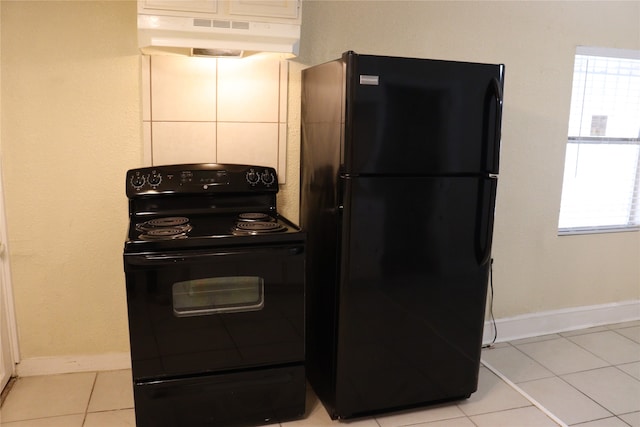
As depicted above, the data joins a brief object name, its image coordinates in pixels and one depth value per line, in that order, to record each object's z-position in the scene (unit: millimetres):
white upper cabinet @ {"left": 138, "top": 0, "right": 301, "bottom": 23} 1897
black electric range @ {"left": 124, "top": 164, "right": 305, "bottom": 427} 1866
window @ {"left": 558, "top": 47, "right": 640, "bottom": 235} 3074
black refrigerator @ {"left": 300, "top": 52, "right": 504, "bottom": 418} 1982
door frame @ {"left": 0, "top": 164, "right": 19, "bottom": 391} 2268
